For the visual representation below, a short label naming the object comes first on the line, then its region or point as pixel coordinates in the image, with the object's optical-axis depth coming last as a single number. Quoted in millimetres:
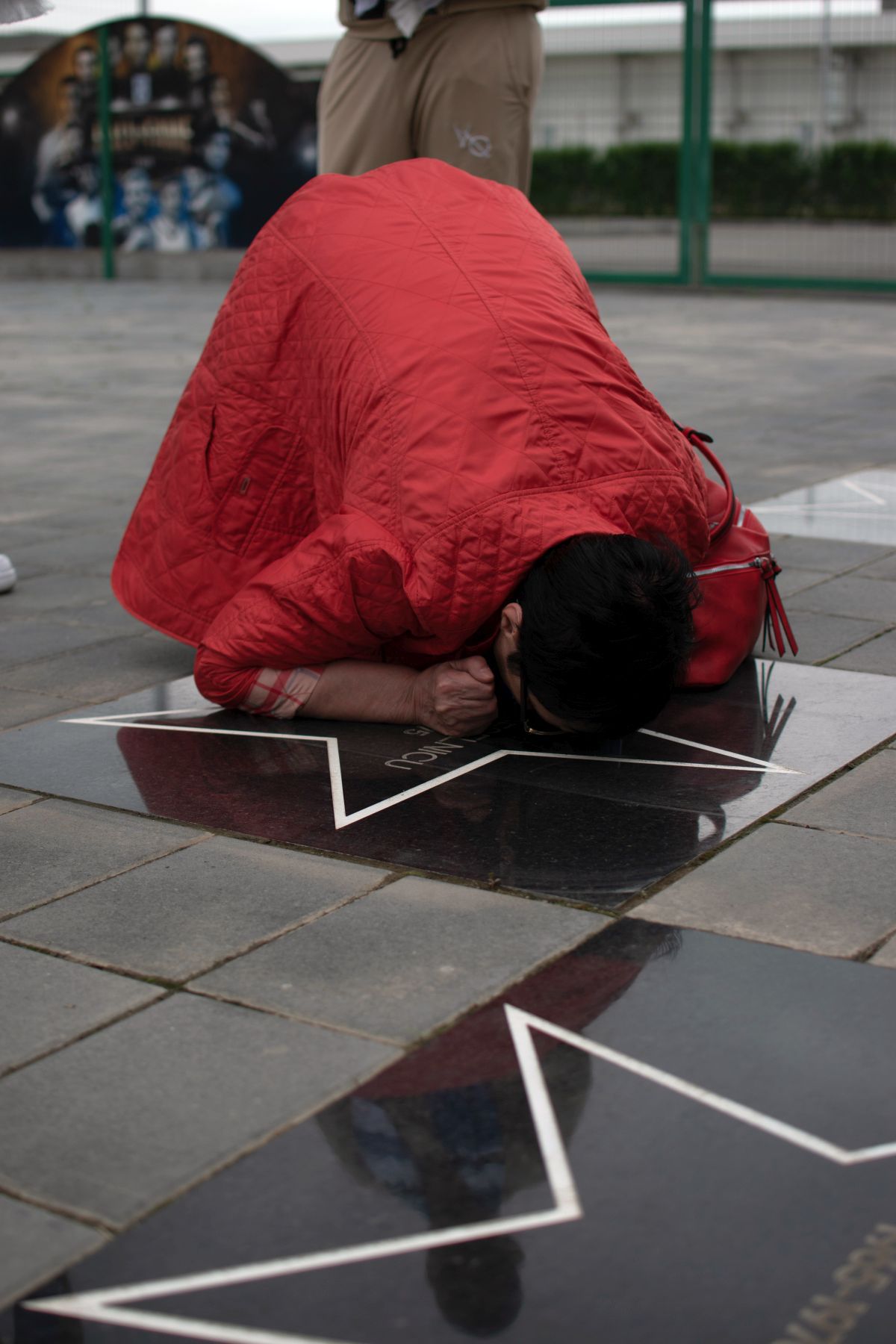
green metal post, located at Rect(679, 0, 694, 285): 14680
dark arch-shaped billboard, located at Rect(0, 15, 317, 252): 17188
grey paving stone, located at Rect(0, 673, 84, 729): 3717
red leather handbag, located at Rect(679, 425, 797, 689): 3736
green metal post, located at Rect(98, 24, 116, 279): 17438
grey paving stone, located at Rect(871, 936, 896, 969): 2418
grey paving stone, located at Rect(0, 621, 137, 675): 4250
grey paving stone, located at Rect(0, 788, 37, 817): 3150
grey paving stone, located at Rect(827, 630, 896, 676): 3980
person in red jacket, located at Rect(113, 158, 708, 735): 3045
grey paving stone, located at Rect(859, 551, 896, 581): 4933
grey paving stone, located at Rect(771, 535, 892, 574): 5082
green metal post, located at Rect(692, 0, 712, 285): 14570
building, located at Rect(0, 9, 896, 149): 14180
